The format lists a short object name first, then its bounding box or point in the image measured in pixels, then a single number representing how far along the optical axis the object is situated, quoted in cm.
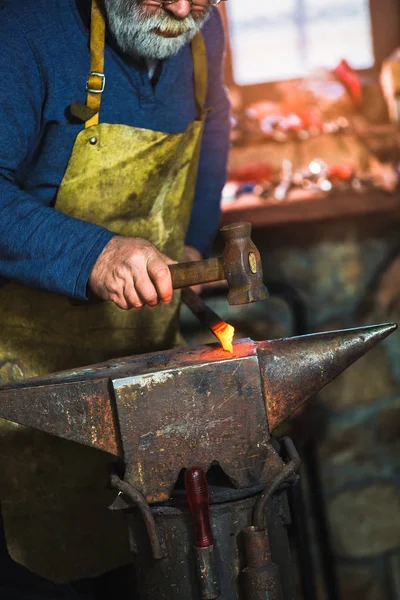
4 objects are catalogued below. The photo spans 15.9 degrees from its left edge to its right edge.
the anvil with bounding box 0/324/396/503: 192
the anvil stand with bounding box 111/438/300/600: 191
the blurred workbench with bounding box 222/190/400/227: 288
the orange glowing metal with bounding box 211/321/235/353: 201
